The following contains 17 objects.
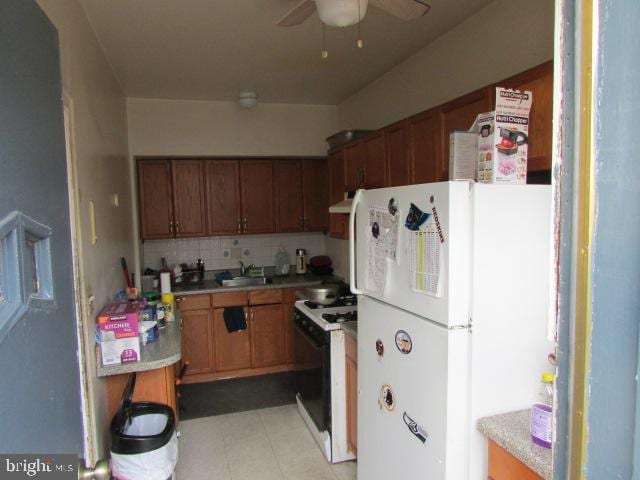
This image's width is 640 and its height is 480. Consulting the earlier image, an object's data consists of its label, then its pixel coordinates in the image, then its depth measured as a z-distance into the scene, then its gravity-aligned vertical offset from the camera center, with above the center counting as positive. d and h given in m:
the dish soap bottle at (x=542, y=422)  1.21 -0.61
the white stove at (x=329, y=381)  2.53 -1.02
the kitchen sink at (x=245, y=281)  4.06 -0.65
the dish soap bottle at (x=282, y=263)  4.54 -0.52
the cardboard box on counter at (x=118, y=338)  2.04 -0.58
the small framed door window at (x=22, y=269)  0.57 -0.07
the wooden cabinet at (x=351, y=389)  2.43 -1.02
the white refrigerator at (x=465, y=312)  1.39 -0.35
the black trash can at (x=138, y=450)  1.88 -1.04
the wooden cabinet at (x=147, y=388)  2.25 -0.91
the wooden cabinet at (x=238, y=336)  3.89 -1.13
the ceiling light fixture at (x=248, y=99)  3.64 +0.99
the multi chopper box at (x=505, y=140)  1.47 +0.24
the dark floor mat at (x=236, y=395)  3.36 -1.52
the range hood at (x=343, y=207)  2.66 +0.03
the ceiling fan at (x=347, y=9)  1.63 +0.81
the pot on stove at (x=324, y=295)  3.09 -0.60
